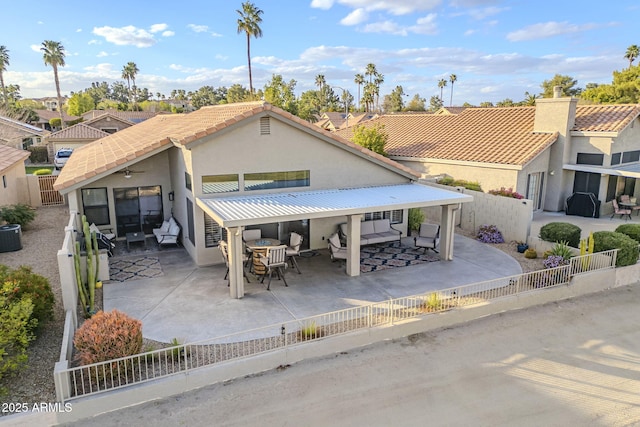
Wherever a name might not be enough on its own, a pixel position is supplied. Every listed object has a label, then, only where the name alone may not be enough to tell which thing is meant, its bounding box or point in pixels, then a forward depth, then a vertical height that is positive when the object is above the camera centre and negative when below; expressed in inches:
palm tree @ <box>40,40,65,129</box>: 2738.7 +414.6
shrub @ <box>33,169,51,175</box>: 1224.2 -133.5
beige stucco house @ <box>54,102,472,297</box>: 570.3 -91.6
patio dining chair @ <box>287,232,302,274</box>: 585.9 -165.0
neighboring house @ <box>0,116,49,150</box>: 1421.8 -29.3
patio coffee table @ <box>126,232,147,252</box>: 678.0 -173.0
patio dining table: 541.3 -157.4
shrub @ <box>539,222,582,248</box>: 650.8 -159.5
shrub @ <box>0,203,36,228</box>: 742.7 -153.3
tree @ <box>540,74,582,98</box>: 2522.1 +225.6
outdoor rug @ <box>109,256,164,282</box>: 570.6 -192.5
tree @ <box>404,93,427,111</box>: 4080.7 +186.7
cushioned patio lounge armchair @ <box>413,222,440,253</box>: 657.6 -169.2
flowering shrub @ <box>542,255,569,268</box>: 582.6 -179.3
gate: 1001.5 -153.2
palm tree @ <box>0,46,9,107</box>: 2972.4 +412.7
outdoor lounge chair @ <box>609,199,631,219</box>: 896.3 -174.0
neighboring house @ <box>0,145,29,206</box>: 834.8 -107.4
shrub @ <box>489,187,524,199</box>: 779.4 -123.1
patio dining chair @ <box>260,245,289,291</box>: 529.0 -159.3
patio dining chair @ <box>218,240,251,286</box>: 541.0 -154.3
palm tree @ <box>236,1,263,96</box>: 2215.8 +506.2
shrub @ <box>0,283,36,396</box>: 331.0 -158.0
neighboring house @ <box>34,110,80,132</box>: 2938.2 +29.6
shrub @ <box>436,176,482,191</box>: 855.7 -117.0
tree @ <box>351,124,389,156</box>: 1044.5 -36.3
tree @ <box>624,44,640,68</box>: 2539.4 +399.6
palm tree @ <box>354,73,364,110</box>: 3814.0 +376.3
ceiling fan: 687.6 -76.1
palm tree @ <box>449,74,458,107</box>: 4360.2 +440.7
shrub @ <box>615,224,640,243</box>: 659.9 -157.3
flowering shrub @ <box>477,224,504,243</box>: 735.7 -182.6
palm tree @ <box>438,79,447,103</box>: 4461.1 +400.5
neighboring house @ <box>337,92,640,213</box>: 877.2 -61.1
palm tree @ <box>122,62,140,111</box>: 4023.1 +467.3
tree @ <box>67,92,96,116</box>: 3346.5 +137.6
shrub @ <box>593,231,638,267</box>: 588.1 -160.7
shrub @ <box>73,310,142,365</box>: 335.3 -162.4
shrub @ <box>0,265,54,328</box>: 387.5 -147.9
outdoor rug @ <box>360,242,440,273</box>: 621.3 -194.1
